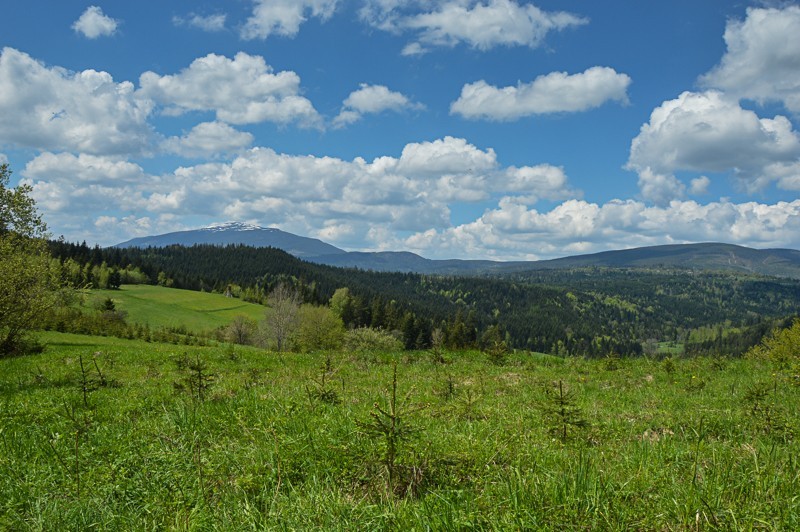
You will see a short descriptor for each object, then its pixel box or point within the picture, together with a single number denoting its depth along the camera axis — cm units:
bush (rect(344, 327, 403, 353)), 6556
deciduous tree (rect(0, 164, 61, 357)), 2462
